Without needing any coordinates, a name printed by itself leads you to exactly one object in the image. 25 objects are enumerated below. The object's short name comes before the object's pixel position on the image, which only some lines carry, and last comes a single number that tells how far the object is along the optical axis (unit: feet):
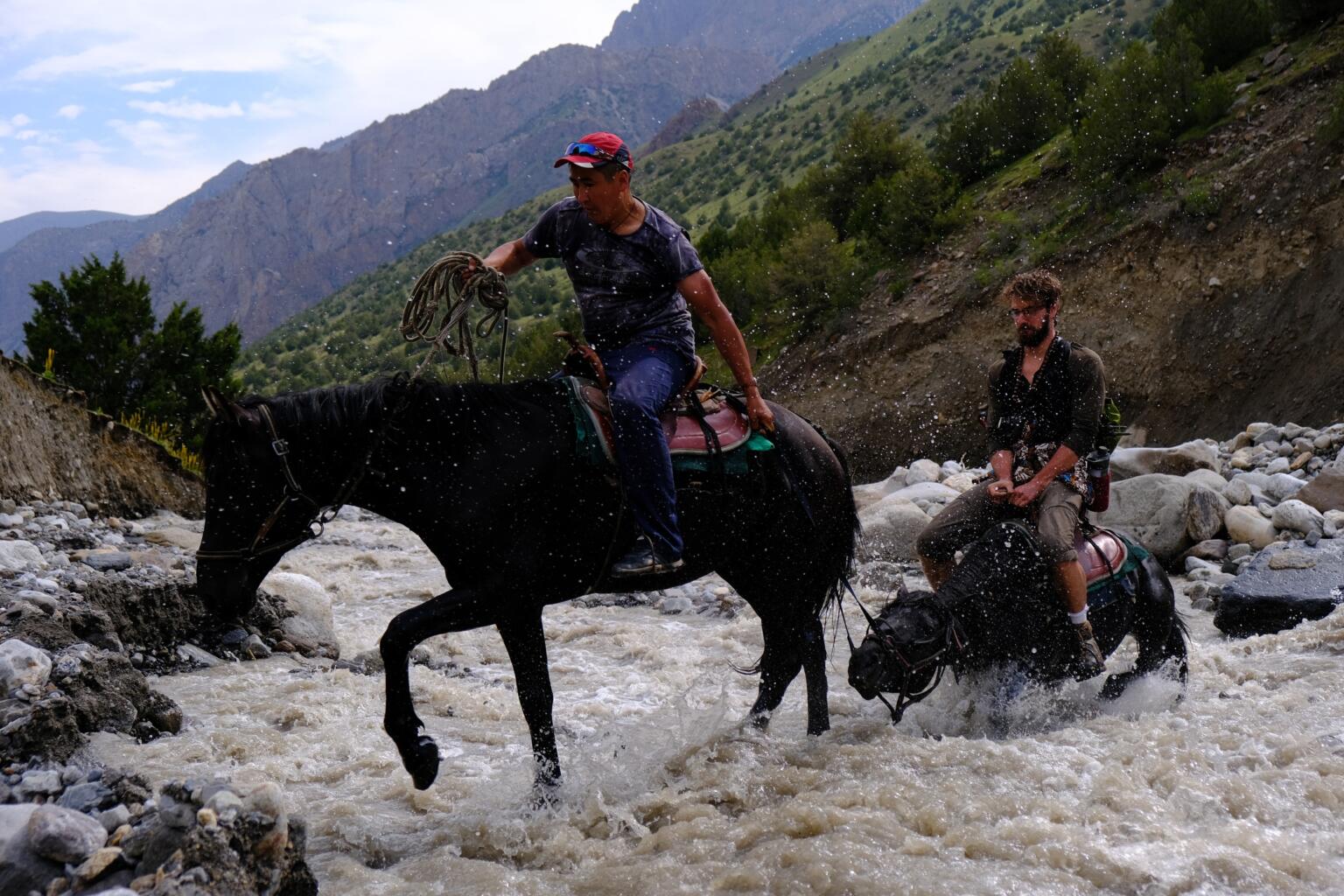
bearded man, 17.78
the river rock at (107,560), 26.84
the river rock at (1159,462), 37.17
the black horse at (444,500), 13.99
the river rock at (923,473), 47.18
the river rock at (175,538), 33.78
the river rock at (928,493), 40.42
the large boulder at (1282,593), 22.91
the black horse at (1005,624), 16.85
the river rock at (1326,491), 30.96
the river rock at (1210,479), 33.62
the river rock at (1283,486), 33.14
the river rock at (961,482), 43.60
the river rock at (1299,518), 29.50
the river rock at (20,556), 24.84
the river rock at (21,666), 15.31
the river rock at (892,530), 34.58
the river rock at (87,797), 12.00
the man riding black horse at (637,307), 15.07
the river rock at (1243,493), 32.73
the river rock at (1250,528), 29.91
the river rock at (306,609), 25.71
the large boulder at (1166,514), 30.83
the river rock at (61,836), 10.67
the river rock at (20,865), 10.41
